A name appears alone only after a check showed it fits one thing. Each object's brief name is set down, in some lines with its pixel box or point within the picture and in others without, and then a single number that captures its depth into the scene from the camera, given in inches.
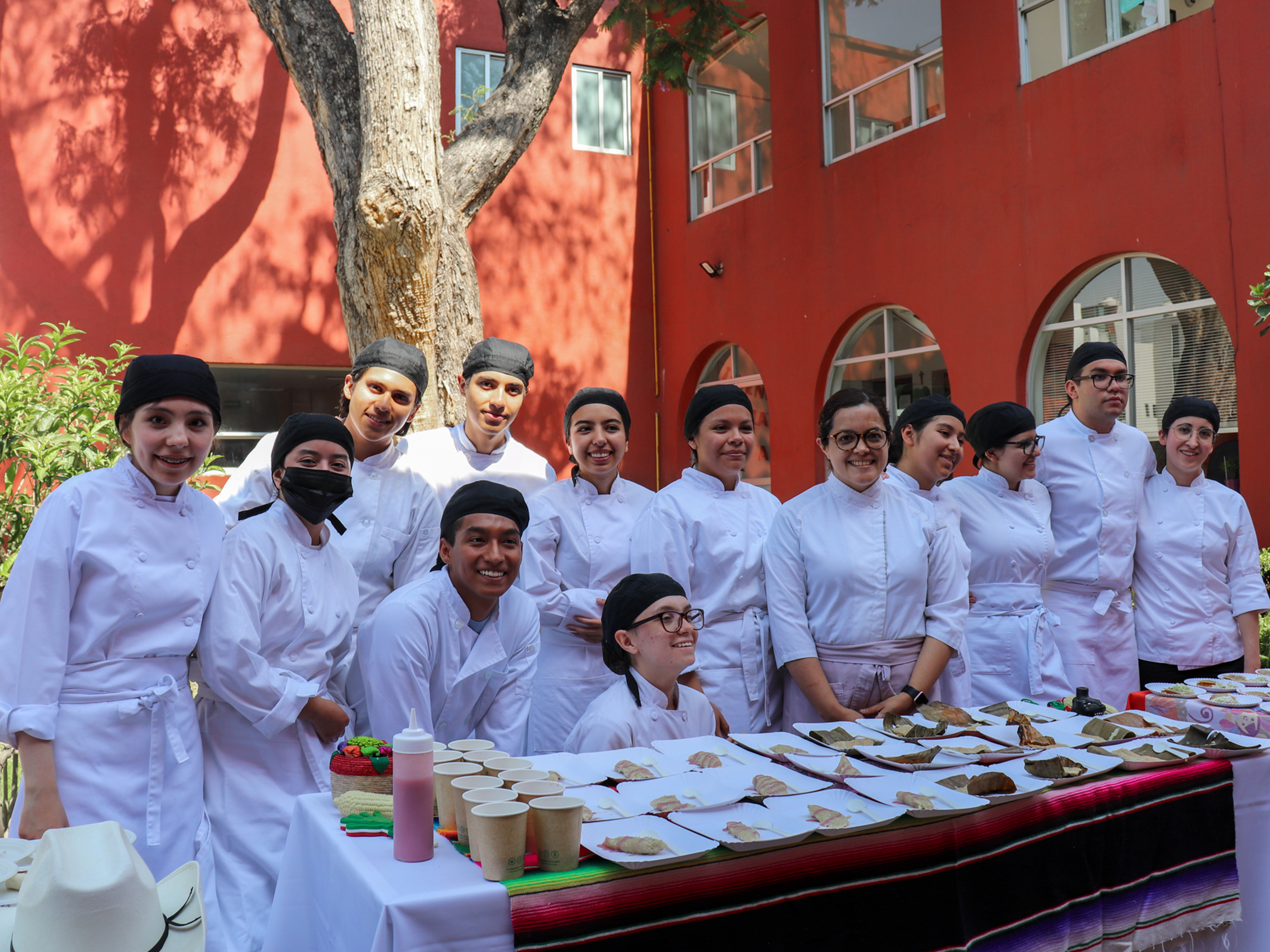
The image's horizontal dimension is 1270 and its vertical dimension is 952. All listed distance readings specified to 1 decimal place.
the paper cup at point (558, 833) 67.4
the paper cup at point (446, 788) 75.1
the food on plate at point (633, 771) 84.5
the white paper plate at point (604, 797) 75.8
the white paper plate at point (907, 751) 88.8
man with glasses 148.6
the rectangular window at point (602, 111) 434.0
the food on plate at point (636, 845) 68.2
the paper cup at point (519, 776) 73.9
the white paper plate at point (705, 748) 90.3
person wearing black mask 93.5
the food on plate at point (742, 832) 70.6
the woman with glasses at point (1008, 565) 137.6
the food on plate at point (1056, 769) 87.4
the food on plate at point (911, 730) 98.3
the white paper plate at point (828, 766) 86.4
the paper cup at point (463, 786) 72.4
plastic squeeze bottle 67.5
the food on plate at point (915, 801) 77.2
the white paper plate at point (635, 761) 86.1
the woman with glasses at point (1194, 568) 153.2
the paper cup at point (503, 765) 76.7
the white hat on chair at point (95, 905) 54.6
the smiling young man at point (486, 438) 140.0
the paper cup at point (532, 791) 70.3
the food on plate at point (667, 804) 77.0
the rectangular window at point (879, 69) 338.6
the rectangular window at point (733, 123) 412.2
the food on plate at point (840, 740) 95.0
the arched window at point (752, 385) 417.4
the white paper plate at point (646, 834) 67.2
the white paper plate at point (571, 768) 83.3
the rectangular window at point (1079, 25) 266.5
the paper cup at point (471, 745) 81.4
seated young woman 99.0
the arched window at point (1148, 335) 260.1
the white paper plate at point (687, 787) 78.1
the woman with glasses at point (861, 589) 116.9
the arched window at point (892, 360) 342.6
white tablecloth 62.2
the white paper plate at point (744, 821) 70.6
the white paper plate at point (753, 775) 82.2
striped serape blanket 66.7
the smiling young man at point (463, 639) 99.4
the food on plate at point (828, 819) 73.7
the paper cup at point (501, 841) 65.4
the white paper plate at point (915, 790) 77.9
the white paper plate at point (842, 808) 74.7
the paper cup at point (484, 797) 68.4
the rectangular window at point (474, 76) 402.3
